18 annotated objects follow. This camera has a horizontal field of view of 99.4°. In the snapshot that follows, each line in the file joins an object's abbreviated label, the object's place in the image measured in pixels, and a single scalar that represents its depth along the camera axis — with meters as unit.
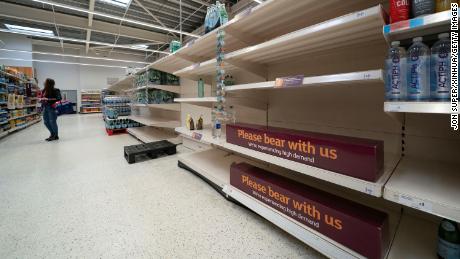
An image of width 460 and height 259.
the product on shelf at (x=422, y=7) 0.77
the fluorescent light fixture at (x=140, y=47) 9.29
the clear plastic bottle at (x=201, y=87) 2.82
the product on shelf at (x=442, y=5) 0.73
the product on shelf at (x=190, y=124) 2.62
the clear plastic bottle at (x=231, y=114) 2.39
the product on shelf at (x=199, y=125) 2.66
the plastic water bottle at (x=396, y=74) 0.86
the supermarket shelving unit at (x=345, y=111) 0.87
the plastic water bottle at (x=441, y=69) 0.76
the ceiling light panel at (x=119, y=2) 5.79
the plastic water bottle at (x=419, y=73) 0.81
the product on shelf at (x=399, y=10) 0.82
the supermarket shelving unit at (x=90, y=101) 15.26
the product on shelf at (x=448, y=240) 0.80
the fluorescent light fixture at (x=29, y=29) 8.32
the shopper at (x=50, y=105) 4.68
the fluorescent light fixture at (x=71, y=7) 4.09
